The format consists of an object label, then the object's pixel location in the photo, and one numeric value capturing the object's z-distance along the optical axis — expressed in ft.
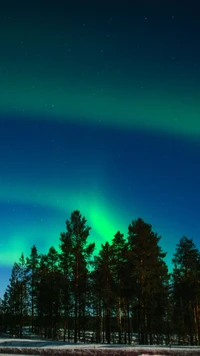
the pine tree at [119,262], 125.97
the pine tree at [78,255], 128.98
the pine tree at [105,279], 125.41
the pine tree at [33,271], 191.79
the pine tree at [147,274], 113.29
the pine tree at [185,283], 139.25
